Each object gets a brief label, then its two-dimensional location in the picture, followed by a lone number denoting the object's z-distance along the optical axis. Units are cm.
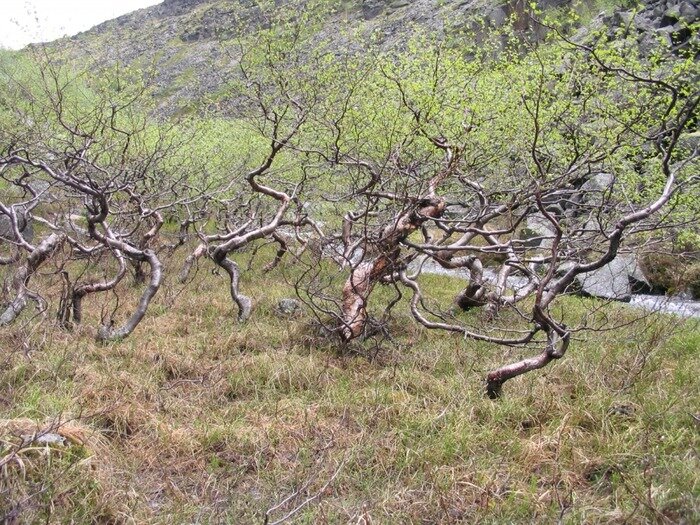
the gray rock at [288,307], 902
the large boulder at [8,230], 1503
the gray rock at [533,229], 1642
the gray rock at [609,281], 1224
